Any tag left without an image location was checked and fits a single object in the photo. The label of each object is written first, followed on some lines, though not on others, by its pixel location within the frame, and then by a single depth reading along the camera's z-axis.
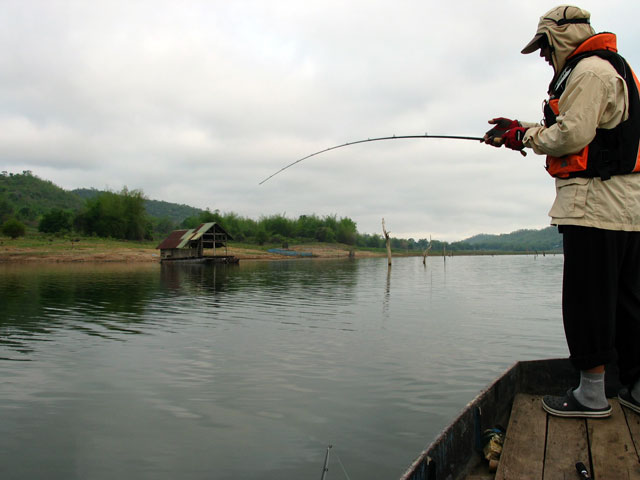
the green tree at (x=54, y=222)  75.62
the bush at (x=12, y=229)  60.38
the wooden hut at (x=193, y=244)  59.16
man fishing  3.28
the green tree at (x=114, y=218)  80.75
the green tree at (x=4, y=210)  84.51
